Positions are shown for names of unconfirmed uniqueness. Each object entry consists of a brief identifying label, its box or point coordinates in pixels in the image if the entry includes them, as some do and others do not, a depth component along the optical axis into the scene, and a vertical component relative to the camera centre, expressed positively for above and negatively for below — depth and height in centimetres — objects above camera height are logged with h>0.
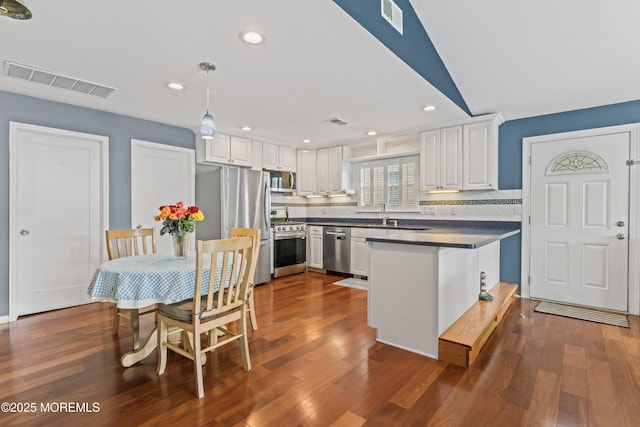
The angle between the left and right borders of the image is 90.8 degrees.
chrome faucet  545 -3
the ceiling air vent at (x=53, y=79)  274 +122
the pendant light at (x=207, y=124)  262 +73
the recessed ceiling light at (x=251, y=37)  215 +121
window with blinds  517 +49
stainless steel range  530 -64
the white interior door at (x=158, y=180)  417 +43
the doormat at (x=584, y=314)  329 -114
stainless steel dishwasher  529 -65
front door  360 -11
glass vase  253 -27
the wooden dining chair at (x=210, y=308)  200 -67
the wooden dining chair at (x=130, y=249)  248 -37
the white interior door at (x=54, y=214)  338 -4
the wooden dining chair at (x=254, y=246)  238 -28
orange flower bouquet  246 -9
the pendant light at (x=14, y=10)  178 +118
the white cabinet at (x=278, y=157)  543 +96
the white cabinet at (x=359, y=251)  508 -65
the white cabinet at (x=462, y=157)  411 +75
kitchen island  246 -63
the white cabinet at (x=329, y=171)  568 +74
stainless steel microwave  573 +54
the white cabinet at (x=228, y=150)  466 +93
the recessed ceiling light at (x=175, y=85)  301 +122
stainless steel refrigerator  456 +11
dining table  204 -49
